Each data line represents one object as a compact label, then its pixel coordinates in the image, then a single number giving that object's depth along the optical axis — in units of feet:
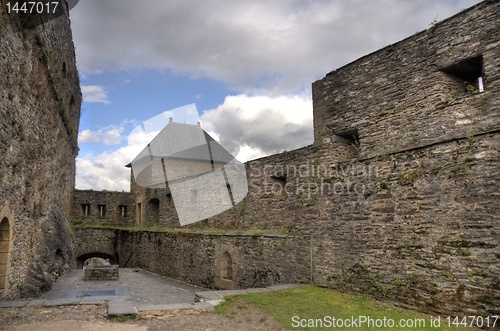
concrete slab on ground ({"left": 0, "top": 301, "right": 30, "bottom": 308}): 21.02
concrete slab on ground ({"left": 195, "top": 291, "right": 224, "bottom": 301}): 23.85
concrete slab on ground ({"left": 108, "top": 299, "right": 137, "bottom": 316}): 20.11
